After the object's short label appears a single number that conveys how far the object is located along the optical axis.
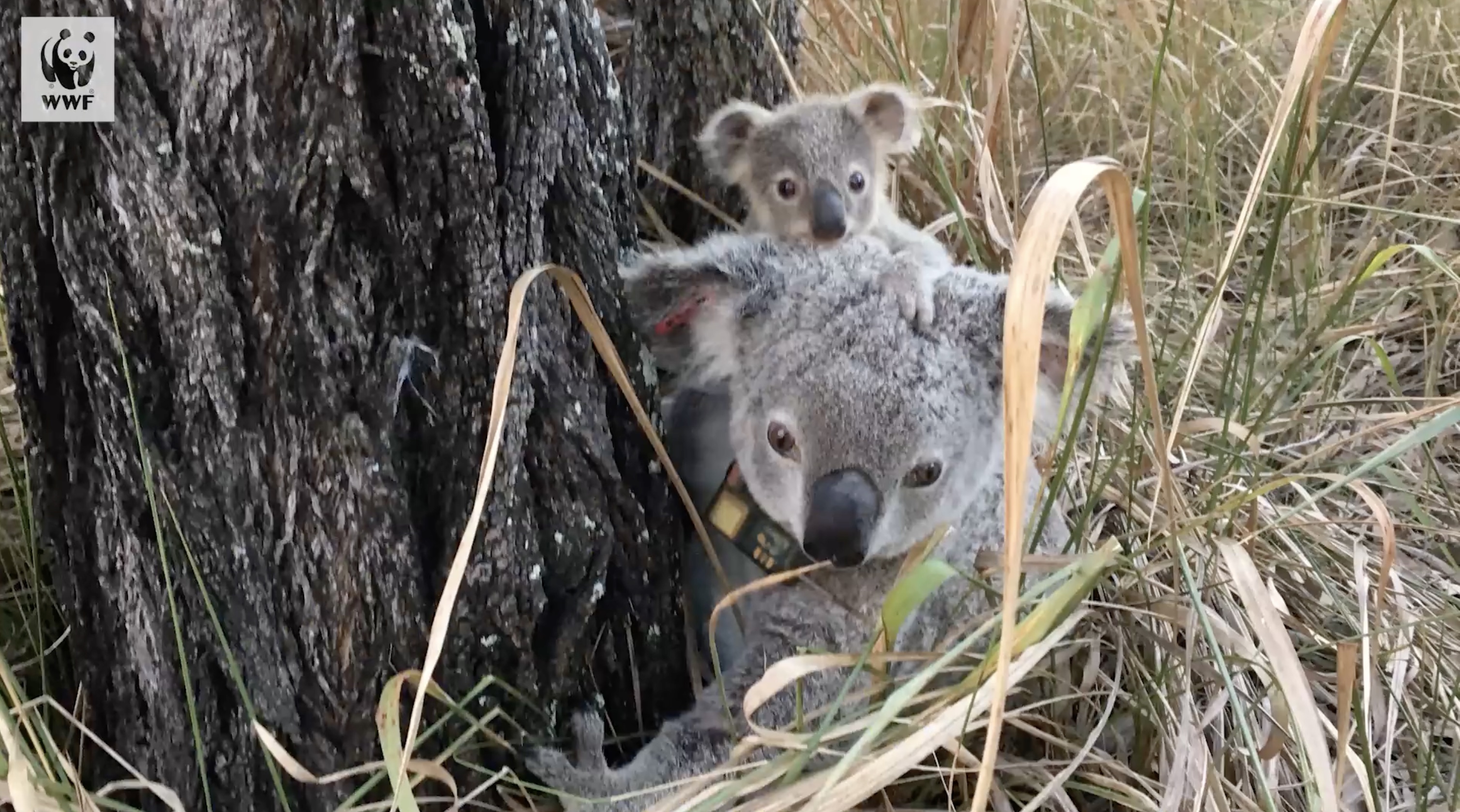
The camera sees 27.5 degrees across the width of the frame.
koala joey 1.59
